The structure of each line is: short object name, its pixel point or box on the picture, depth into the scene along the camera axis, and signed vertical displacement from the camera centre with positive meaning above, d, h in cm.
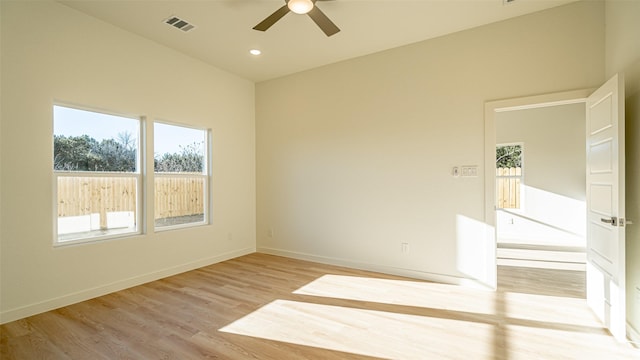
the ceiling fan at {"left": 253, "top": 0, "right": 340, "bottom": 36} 260 +152
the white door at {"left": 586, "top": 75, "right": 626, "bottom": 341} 228 -23
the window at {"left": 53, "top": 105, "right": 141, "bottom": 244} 310 +9
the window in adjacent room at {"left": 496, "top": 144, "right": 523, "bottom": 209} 689 +9
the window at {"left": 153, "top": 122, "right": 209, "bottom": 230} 402 +8
